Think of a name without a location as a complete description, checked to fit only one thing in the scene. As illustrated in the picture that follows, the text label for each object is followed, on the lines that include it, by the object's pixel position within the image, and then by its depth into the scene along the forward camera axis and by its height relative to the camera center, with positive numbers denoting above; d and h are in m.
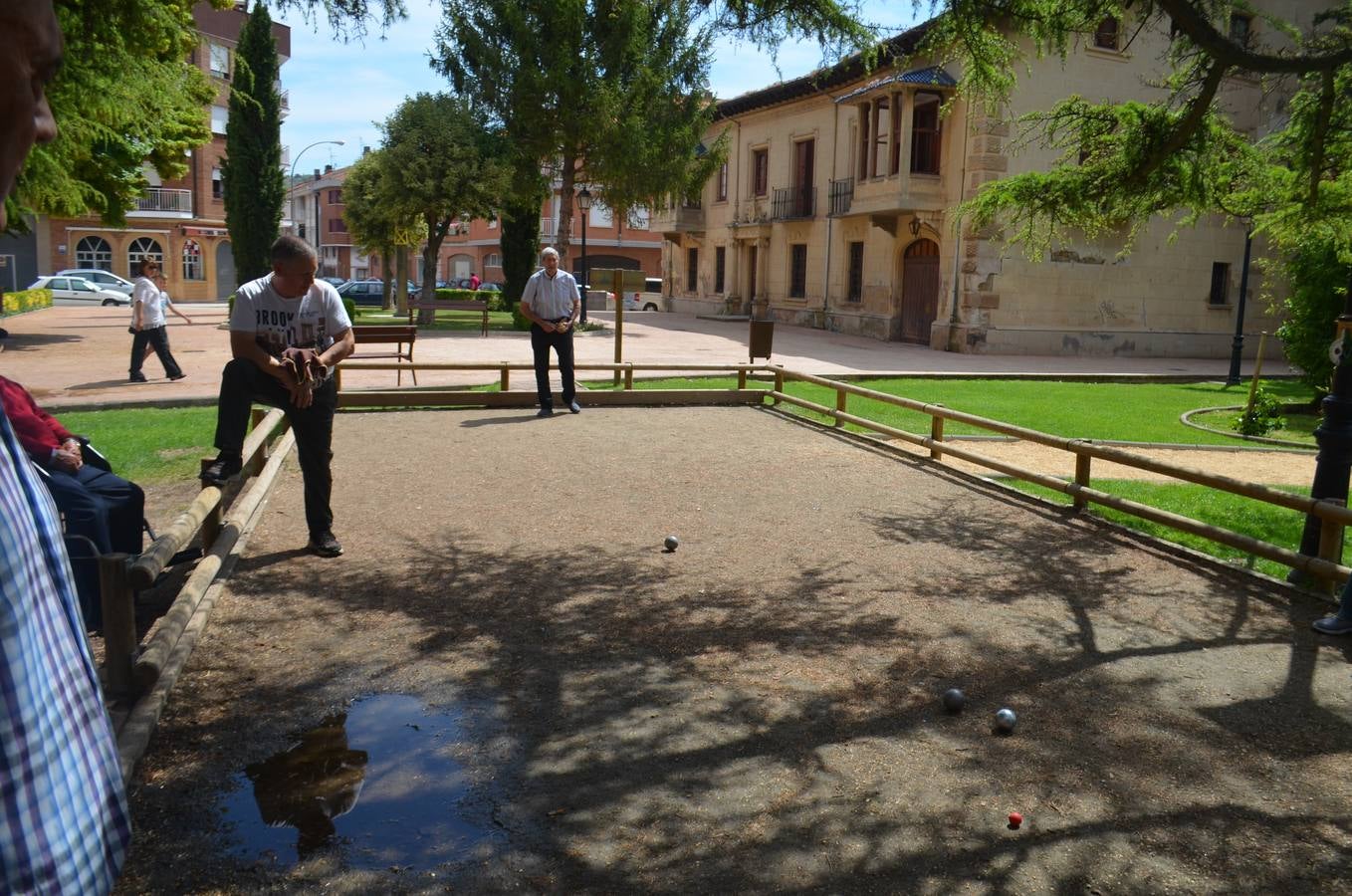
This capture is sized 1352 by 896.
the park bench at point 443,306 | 27.14 -0.58
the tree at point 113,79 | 7.31 +1.56
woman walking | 15.46 -0.67
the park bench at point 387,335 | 15.30 -0.75
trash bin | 17.53 -0.70
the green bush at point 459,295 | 48.23 -0.57
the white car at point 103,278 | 45.81 -0.34
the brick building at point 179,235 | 54.75 +1.80
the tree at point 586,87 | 28.72 +5.20
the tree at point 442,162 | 33.56 +3.52
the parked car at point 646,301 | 49.44 -0.55
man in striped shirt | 1.07 -0.42
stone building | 27.91 +1.46
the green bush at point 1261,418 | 14.67 -1.44
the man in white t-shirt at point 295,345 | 6.30 -0.44
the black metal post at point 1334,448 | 6.61 -0.80
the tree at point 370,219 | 37.31 +2.02
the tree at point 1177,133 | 7.27 +1.27
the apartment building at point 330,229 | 94.38 +4.19
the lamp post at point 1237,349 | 22.06 -0.80
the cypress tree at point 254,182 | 35.28 +2.88
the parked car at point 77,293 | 43.44 -0.91
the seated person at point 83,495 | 4.75 -1.04
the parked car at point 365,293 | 47.53 -0.58
